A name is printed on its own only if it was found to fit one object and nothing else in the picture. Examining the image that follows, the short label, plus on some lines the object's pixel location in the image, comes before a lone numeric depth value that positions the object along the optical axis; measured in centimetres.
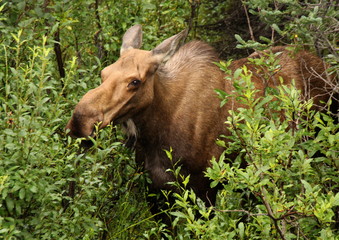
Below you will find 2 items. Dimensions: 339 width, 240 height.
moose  1167
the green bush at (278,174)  759
